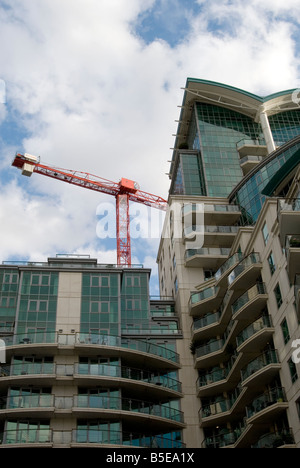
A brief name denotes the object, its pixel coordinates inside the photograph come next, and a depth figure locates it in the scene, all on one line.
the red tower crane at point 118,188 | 78.45
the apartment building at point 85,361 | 38.16
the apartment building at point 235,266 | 33.44
